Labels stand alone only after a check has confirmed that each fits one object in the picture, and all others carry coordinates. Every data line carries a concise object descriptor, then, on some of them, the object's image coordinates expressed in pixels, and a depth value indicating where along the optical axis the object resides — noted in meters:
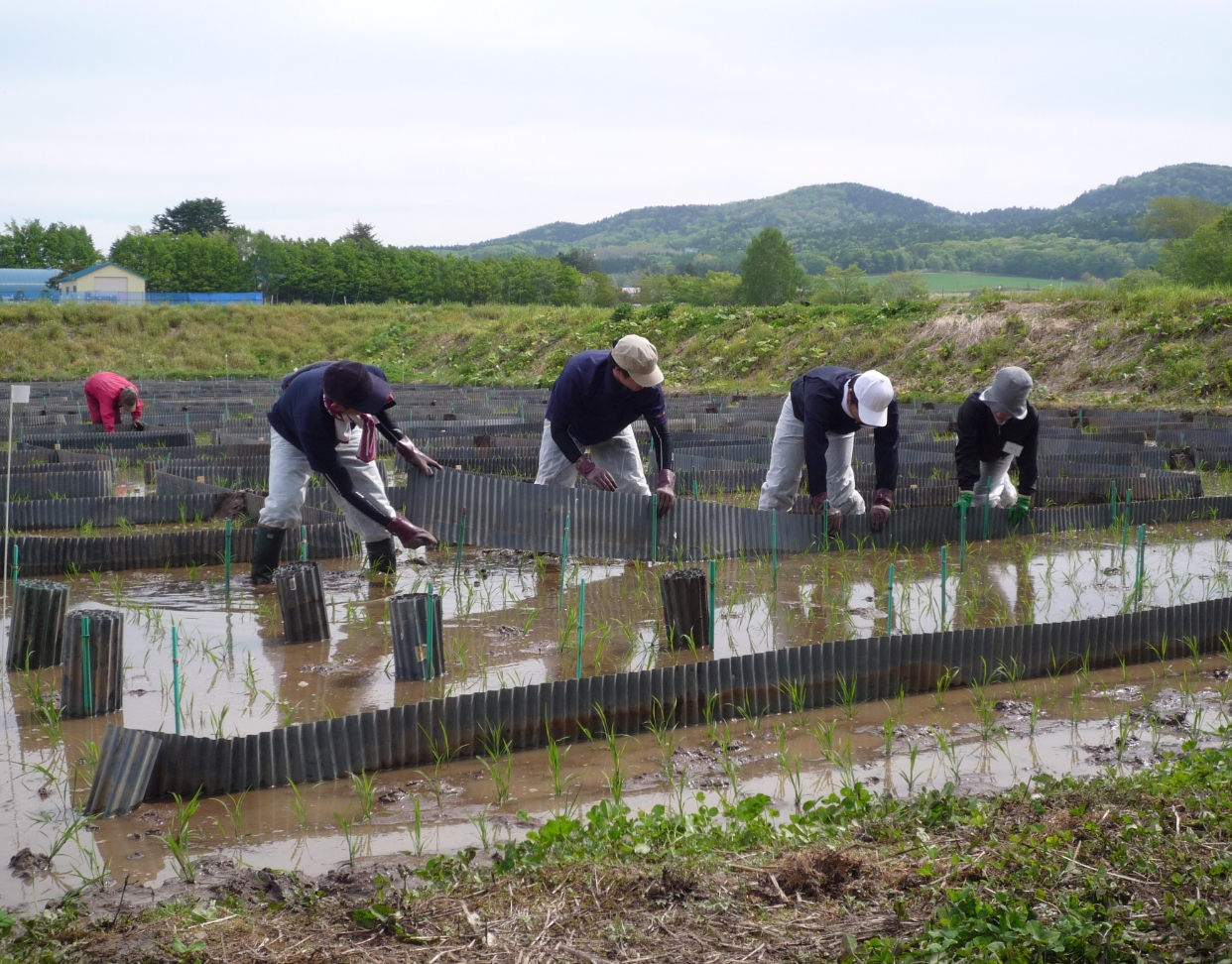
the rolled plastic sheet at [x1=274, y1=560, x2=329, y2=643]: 4.89
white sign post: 5.05
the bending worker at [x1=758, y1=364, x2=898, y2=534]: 6.04
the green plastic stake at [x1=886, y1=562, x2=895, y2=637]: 4.61
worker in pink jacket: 12.31
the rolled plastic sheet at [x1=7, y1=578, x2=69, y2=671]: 4.50
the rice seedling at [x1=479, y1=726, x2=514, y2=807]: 3.30
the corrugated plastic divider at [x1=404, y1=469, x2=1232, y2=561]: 6.61
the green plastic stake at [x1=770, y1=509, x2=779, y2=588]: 5.84
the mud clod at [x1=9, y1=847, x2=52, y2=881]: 2.78
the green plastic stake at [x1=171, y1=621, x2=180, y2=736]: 3.55
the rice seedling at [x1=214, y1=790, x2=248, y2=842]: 3.09
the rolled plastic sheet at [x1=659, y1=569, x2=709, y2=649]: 4.74
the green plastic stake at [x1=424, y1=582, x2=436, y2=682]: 4.26
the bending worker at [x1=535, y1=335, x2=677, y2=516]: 5.87
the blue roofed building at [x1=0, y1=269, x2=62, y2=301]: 57.69
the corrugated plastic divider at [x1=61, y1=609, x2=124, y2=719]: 3.93
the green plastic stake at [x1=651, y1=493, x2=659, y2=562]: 6.55
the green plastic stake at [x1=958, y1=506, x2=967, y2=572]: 6.16
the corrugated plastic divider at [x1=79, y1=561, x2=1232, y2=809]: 3.36
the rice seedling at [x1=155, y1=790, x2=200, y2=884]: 2.76
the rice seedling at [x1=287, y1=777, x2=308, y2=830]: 3.14
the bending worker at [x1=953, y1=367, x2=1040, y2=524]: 6.59
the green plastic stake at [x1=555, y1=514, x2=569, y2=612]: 5.62
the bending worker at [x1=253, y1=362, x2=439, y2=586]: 5.11
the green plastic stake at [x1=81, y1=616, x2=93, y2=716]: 3.90
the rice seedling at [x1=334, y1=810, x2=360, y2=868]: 2.85
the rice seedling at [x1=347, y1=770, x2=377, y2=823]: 3.13
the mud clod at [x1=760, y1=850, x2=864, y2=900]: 2.55
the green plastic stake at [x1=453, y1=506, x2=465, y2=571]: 6.32
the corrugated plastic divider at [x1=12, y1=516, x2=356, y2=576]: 6.37
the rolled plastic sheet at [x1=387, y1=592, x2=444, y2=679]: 4.32
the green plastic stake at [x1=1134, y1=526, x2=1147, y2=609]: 5.32
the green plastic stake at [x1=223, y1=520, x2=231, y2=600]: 5.36
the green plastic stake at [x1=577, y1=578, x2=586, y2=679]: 4.29
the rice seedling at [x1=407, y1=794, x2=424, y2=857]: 2.88
